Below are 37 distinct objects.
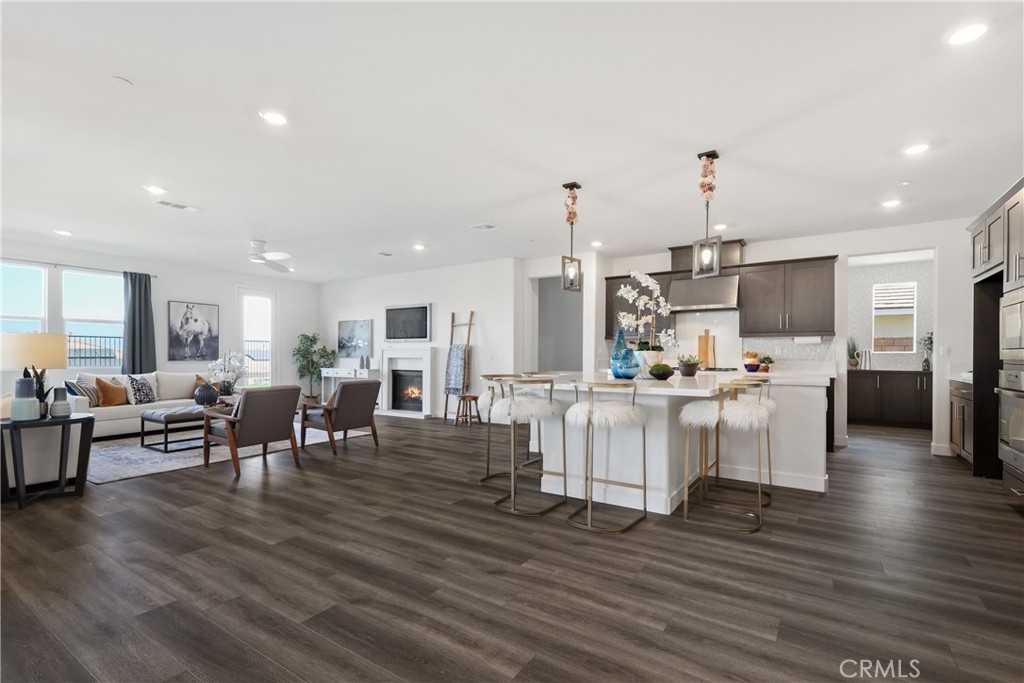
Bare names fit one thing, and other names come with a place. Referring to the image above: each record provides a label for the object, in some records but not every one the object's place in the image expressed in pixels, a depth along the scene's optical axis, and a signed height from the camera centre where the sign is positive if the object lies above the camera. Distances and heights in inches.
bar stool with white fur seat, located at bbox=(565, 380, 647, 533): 124.3 -19.7
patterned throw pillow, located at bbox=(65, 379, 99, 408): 248.8 -26.0
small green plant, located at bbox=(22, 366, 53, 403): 154.9 -14.8
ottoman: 219.0 -35.1
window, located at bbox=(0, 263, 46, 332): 263.0 +22.4
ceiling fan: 243.8 +42.1
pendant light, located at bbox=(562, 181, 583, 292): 164.4 +22.1
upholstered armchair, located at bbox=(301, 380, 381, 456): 215.5 -31.8
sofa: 246.5 -35.0
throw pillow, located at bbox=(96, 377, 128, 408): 255.3 -28.7
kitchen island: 137.1 -33.0
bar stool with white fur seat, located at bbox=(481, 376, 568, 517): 136.3 -19.9
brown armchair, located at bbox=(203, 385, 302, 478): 182.5 -31.6
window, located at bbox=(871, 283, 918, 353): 316.2 +14.5
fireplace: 358.6 -37.6
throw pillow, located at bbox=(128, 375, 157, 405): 265.3 -27.9
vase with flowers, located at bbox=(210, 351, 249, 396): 252.4 -16.9
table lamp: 143.6 -5.3
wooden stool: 309.0 -44.5
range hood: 258.2 +24.6
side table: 142.9 -33.8
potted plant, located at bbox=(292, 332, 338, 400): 399.2 -15.3
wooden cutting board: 271.4 -5.1
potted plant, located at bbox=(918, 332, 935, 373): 301.1 -4.3
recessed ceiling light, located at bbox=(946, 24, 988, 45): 89.0 +56.5
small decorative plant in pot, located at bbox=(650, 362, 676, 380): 154.9 -9.8
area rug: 180.9 -49.6
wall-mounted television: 350.9 +11.7
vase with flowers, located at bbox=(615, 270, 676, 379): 153.3 -0.4
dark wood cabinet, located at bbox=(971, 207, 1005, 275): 161.3 +33.5
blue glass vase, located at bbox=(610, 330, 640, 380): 153.1 -7.5
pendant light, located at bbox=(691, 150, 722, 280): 137.3 +25.9
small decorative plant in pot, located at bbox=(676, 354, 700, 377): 167.8 -8.7
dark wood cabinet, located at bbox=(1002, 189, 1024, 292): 145.3 +30.2
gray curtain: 305.0 +6.9
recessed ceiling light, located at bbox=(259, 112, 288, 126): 123.0 +56.1
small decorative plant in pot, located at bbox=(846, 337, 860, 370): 320.8 -9.5
